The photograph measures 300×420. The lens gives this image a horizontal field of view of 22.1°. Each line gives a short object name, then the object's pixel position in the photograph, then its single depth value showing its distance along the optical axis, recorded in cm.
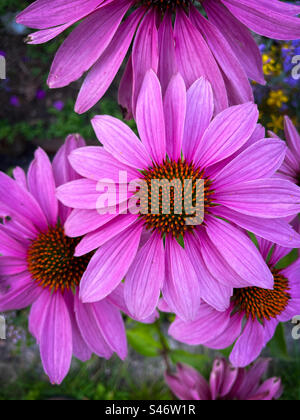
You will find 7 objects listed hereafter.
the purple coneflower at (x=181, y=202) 31
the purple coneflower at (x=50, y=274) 34
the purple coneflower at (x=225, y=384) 39
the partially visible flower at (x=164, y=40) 31
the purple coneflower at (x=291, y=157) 35
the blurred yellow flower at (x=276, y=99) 38
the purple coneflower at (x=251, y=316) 34
